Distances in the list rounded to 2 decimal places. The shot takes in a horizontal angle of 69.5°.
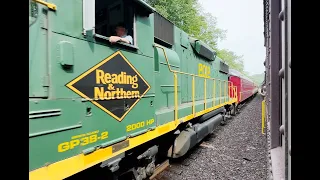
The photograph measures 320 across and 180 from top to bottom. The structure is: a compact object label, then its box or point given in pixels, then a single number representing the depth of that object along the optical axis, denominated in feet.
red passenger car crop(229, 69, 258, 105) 47.37
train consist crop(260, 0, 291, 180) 5.73
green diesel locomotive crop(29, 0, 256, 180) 6.40
